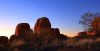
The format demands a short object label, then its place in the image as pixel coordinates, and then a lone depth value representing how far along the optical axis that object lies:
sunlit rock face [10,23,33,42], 23.70
